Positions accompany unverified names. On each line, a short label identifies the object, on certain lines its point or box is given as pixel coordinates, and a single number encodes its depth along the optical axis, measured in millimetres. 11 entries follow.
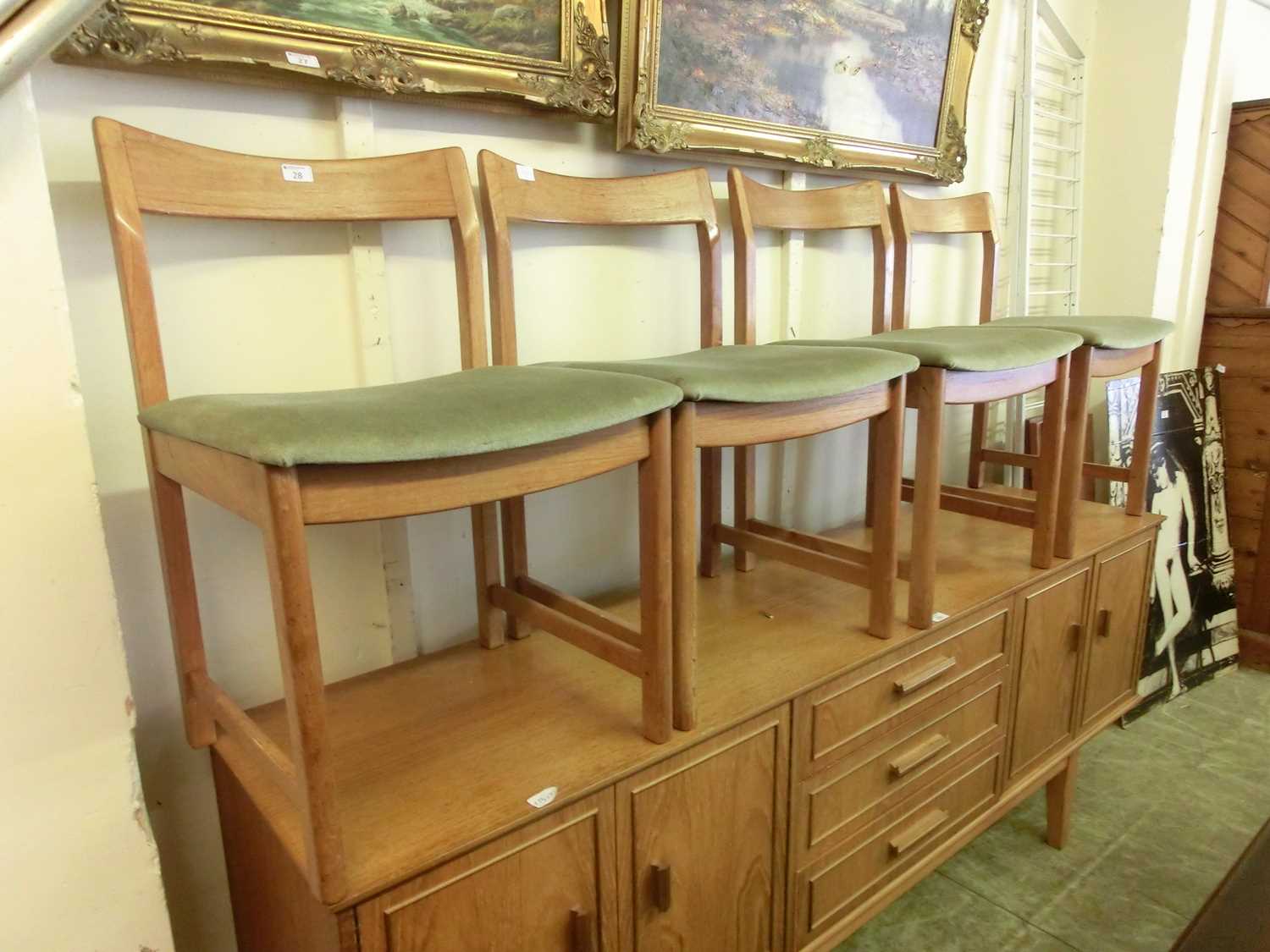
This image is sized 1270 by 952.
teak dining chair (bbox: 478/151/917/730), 1012
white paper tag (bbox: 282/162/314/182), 1056
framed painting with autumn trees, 1435
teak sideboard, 866
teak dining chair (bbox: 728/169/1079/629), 1301
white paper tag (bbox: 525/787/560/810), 885
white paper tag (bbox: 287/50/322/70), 1062
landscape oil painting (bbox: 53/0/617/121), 966
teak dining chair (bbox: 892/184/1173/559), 1566
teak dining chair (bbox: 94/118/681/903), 695
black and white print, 2344
